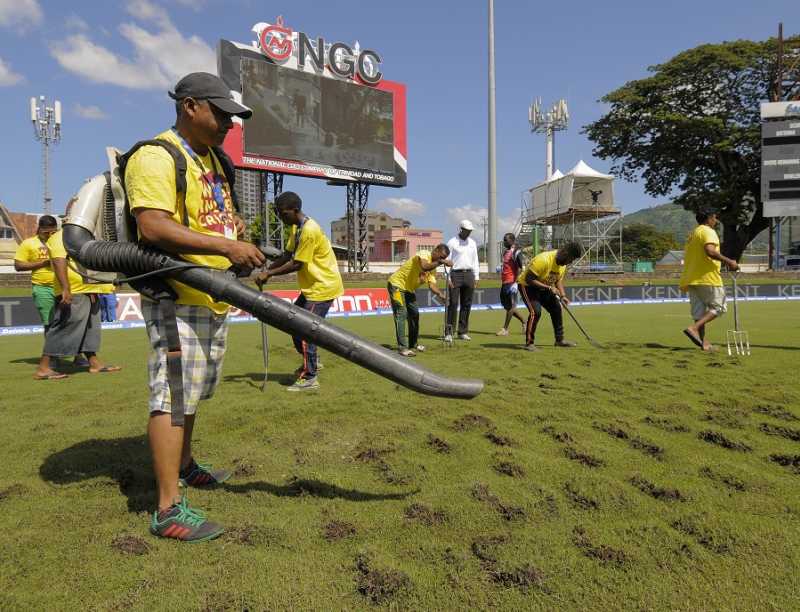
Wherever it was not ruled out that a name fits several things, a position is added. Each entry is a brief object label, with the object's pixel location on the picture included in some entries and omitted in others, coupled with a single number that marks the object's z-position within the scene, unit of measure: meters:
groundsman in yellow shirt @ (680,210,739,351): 6.60
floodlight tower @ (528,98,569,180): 61.97
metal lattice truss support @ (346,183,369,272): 30.00
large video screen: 25.27
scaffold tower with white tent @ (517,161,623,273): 40.97
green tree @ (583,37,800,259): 31.97
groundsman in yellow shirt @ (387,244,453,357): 7.08
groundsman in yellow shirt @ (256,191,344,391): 4.85
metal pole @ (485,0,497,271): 29.44
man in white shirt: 8.54
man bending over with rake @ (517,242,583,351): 7.19
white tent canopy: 40.91
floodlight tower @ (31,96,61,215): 50.47
